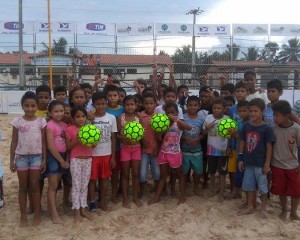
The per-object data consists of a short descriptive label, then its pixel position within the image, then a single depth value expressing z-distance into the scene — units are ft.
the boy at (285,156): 10.74
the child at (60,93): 12.87
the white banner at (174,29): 40.72
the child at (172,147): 11.97
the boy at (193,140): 12.36
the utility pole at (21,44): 34.54
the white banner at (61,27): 38.79
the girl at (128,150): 11.83
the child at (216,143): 12.13
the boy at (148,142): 12.16
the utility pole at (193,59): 37.75
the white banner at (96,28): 39.75
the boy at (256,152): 10.80
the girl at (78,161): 10.96
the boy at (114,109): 12.03
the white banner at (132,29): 40.29
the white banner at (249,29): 42.79
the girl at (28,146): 10.51
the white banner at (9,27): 38.07
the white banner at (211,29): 41.11
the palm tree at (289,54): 39.22
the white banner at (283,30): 43.72
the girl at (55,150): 10.72
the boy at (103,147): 11.38
